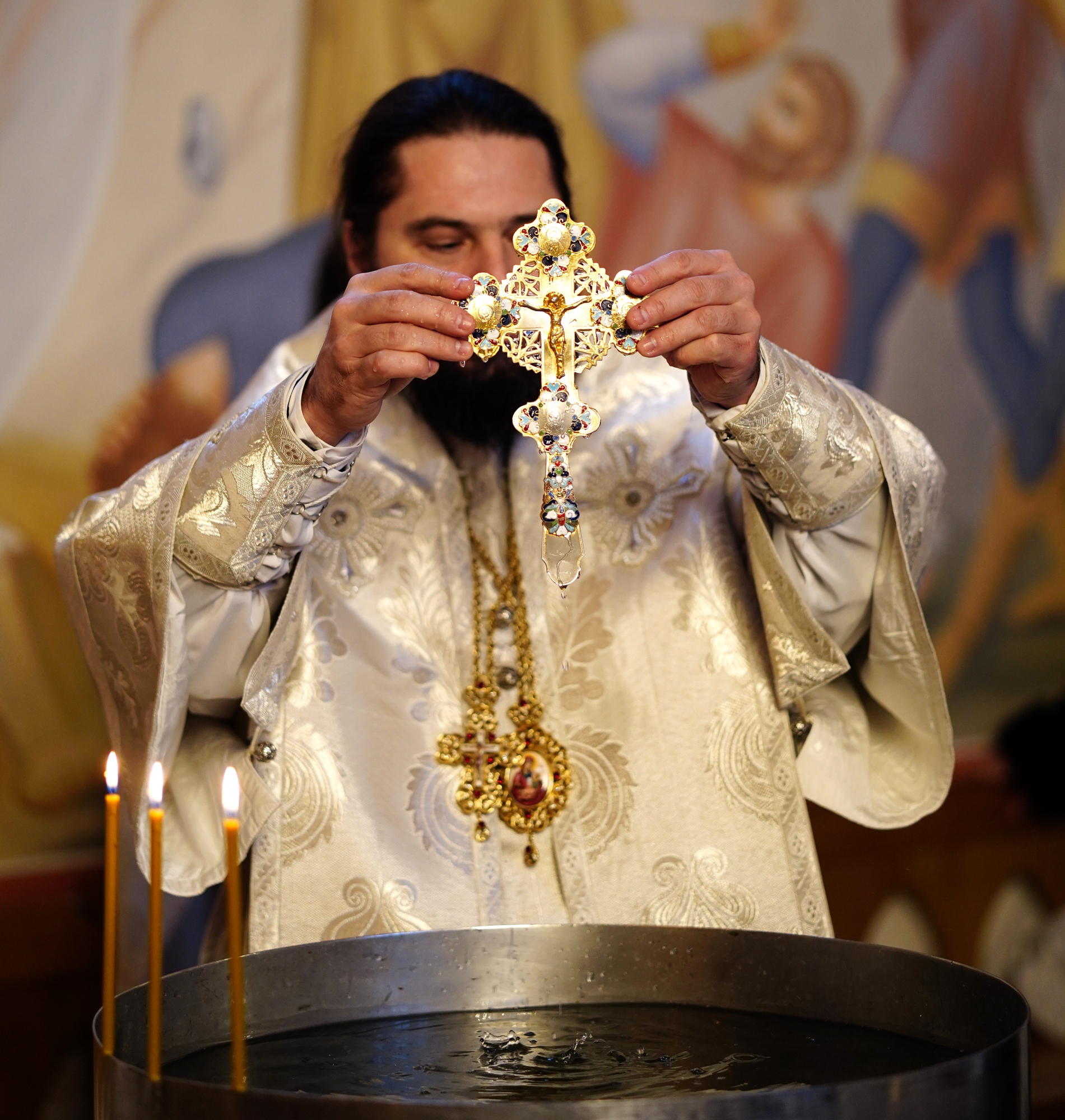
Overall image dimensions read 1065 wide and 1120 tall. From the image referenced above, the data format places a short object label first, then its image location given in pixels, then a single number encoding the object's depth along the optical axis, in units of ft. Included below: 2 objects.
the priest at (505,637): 5.96
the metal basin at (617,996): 3.14
